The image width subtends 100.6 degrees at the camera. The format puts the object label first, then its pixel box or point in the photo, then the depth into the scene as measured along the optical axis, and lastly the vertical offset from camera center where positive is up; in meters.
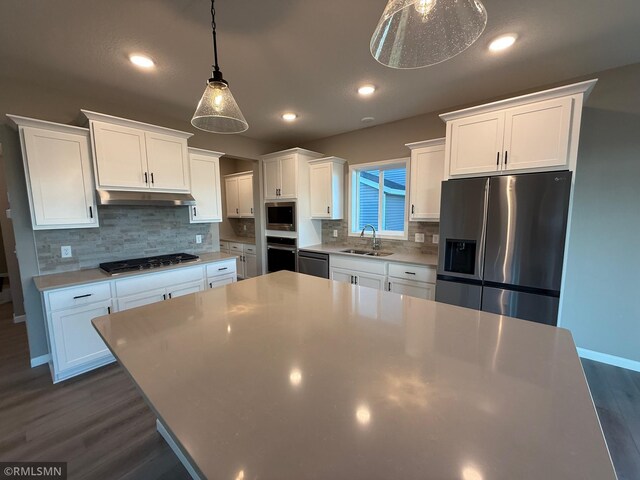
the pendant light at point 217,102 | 1.44 +0.62
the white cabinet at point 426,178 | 3.02 +0.43
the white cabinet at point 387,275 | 2.94 -0.73
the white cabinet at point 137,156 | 2.45 +0.62
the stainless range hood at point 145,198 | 2.47 +0.18
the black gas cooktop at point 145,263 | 2.60 -0.49
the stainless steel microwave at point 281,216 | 4.08 +0.00
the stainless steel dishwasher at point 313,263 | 3.80 -0.70
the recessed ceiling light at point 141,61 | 2.01 +1.21
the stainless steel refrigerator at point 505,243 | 2.13 -0.25
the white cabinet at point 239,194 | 5.28 +0.45
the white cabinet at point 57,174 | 2.18 +0.37
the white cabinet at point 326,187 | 3.96 +0.43
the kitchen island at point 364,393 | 0.58 -0.53
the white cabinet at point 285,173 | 3.97 +0.67
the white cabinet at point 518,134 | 2.08 +0.70
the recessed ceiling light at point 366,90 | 2.56 +1.24
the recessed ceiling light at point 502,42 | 1.82 +1.22
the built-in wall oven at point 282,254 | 4.16 -0.61
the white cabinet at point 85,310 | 2.20 -0.82
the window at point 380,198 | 3.76 +0.27
